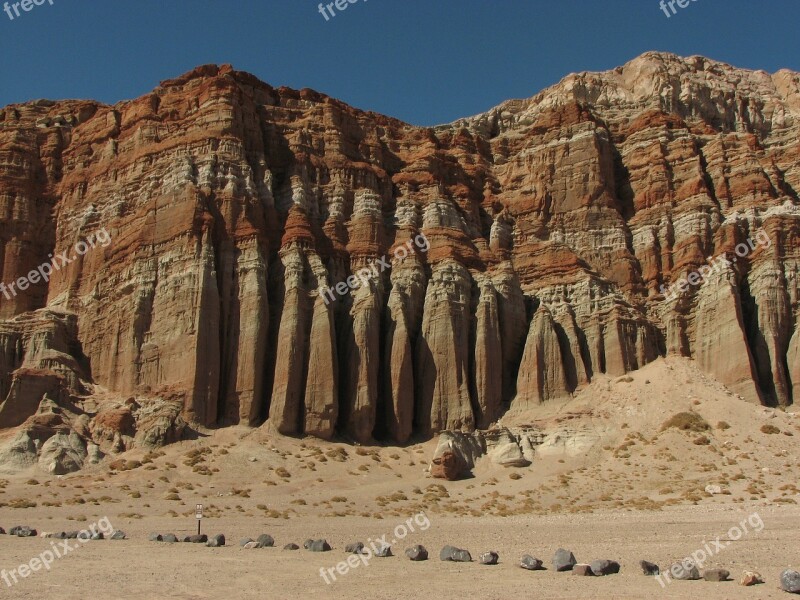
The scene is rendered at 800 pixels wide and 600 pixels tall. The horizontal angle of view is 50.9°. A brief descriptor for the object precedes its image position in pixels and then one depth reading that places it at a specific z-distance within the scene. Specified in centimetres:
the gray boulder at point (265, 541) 2875
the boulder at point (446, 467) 4922
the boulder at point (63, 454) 4628
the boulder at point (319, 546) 2762
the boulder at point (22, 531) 3164
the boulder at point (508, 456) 5081
